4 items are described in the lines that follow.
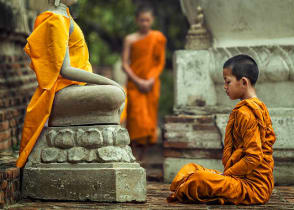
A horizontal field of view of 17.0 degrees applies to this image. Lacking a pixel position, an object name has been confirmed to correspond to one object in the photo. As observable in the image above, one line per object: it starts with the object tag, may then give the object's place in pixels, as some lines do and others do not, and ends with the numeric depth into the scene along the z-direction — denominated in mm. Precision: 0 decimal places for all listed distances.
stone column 8228
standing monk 11842
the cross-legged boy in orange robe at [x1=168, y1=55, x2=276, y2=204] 6206
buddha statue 6369
